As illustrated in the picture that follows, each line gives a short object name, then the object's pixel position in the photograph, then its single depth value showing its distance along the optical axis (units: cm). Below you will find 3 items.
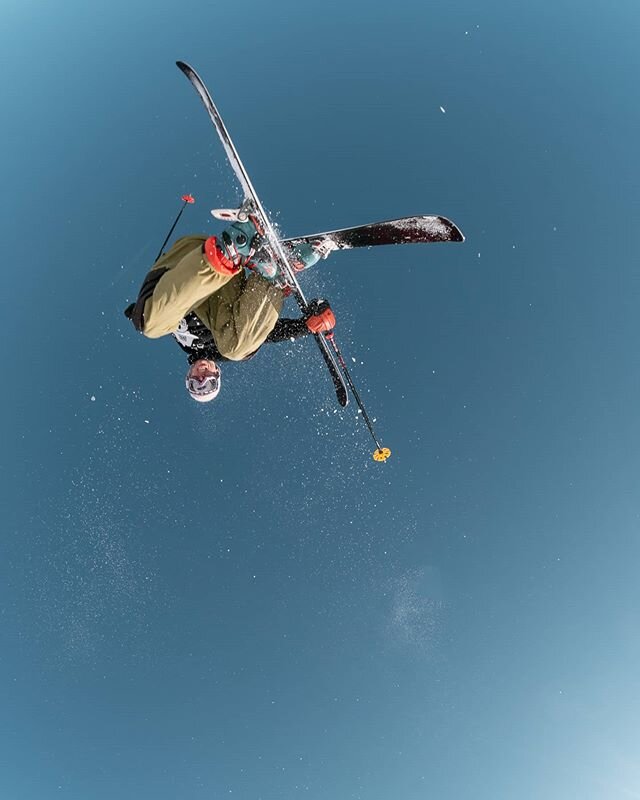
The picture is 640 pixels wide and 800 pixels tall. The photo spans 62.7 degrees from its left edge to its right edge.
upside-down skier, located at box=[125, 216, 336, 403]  400
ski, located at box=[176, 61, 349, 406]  407
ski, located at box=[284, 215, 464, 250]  427
